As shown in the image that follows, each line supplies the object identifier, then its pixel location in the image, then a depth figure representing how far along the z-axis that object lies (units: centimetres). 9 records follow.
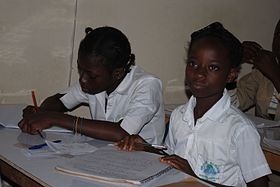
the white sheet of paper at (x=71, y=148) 157
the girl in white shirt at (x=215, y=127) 155
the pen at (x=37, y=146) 160
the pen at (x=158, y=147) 162
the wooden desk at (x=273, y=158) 193
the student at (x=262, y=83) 283
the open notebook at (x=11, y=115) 190
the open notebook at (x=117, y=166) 127
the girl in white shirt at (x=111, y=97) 181
